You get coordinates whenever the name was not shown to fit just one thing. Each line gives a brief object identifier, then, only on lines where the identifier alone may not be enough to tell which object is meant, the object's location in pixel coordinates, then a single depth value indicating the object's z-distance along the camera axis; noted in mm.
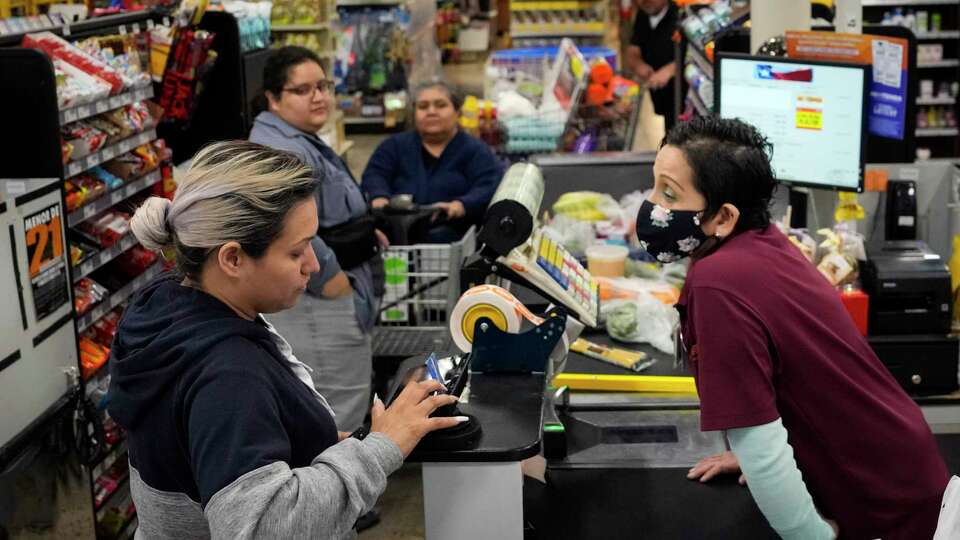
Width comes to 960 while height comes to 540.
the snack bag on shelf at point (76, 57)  4285
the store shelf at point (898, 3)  10102
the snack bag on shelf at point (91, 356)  3990
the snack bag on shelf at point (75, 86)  3994
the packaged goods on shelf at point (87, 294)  4047
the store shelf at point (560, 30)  11086
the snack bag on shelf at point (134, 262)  4637
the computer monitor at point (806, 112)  3877
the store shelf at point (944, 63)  10484
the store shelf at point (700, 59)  5359
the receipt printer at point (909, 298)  3354
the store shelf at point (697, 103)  5387
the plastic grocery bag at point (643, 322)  3537
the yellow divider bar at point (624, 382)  3178
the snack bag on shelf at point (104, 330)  4332
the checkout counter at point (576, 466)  2195
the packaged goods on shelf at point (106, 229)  4324
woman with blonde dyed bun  1659
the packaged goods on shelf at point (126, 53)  4516
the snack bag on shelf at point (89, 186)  4156
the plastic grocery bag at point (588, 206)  4895
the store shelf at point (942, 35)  10320
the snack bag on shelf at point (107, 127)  4359
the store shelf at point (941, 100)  10609
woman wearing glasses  4137
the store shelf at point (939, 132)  10641
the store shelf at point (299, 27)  9367
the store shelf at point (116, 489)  4160
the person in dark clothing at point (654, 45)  9422
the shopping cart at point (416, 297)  4793
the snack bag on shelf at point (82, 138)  4074
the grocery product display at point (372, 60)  10414
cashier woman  2105
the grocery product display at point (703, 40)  5283
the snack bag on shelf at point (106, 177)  4344
